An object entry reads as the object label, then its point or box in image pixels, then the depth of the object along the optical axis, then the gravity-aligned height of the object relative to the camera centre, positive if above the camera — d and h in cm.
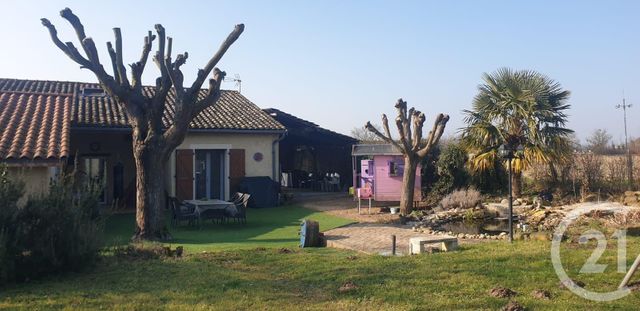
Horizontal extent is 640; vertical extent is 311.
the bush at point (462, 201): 1619 -71
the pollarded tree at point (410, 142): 1606 +104
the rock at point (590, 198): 1608 -66
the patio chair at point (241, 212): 1404 -84
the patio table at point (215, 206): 1352 -65
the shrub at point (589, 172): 1731 +11
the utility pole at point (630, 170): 1731 +15
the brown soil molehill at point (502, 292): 560 -120
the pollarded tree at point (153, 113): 1134 +141
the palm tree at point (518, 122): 1720 +177
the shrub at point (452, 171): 1833 +21
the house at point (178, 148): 1553 +138
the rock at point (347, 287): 602 -121
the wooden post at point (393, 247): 943 -119
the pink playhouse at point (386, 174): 1778 +13
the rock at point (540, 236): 1022 -116
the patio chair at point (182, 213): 1346 -80
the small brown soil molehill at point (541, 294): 552 -120
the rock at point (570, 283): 598 -119
